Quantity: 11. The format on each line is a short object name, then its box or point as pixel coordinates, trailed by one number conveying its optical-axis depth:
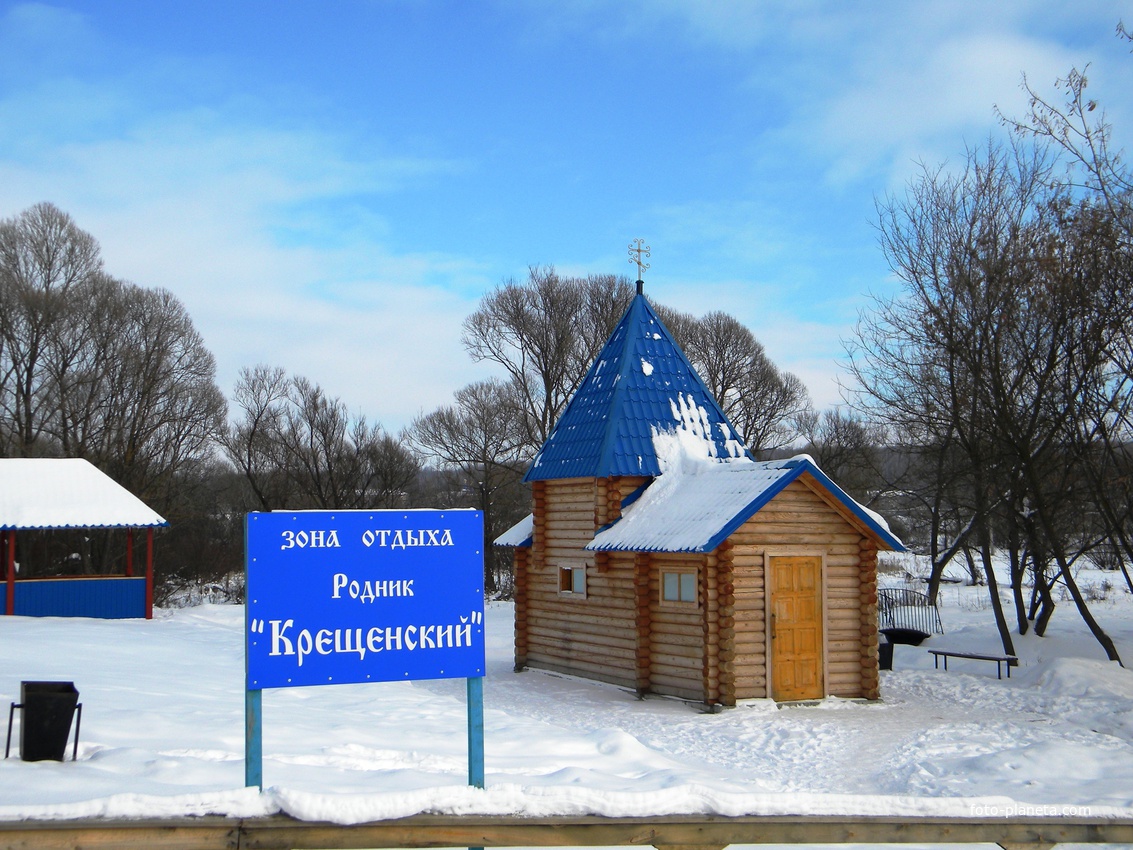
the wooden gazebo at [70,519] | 23.11
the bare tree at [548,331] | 42.97
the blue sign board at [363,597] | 5.20
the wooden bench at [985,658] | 17.41
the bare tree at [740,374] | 44.09
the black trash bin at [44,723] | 7.28
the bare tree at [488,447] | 44.34
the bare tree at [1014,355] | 16.42
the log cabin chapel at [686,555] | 14.72
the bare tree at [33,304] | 36.88
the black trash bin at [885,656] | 18.52
